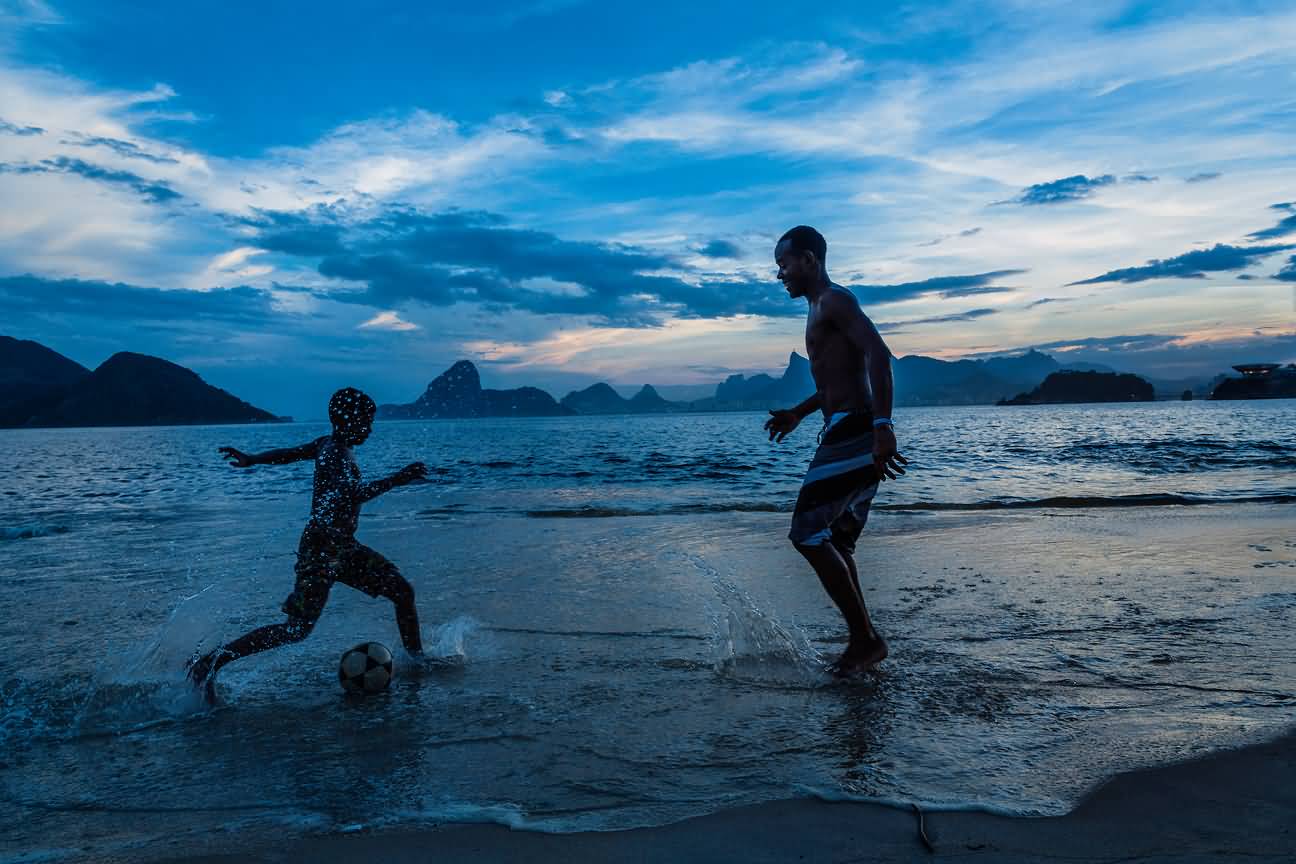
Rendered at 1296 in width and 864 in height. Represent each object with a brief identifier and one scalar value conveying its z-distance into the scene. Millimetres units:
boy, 4445
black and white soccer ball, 4465
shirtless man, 4484
